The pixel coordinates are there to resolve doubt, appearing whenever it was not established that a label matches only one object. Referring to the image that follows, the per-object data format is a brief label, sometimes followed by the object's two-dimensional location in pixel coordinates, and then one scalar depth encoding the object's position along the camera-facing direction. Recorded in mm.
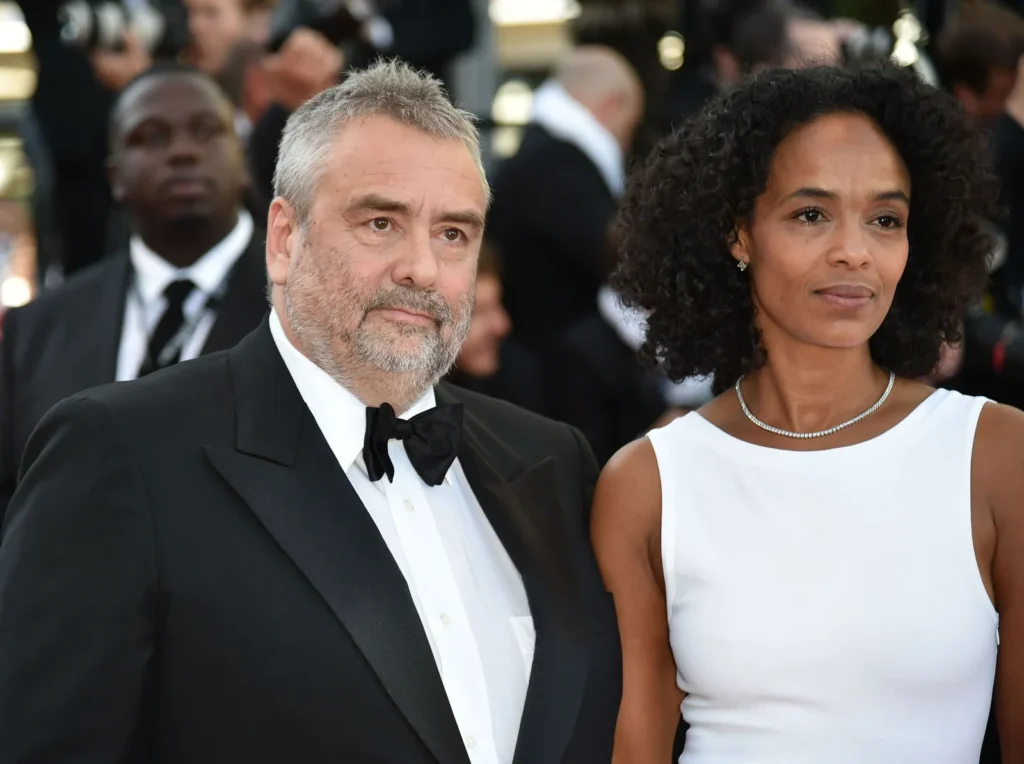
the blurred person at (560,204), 10883
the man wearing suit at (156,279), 7375
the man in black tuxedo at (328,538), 4488
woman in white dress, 5359
